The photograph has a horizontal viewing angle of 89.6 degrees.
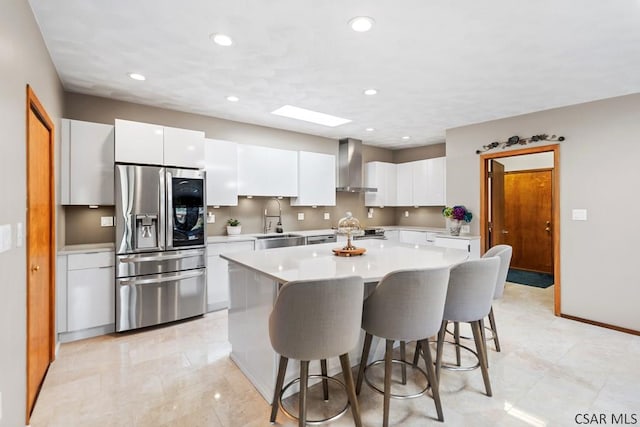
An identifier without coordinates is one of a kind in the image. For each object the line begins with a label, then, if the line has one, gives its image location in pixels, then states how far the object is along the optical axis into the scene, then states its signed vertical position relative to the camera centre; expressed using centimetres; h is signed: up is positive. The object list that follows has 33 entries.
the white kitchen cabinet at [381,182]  625 +62
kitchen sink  438 -36
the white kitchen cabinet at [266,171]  449 +63
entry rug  537 -115
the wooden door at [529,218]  604 -10
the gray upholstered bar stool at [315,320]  160 -55
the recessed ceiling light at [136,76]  303 +133
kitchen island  208 -42
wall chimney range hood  582 +89
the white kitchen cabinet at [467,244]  469 -45
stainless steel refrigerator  333 -32
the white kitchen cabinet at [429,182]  572 +59
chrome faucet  501 -13
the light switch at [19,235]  173 -10
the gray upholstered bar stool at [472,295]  211 -55
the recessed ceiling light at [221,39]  235 +131
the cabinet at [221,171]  416 +57
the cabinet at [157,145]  338 +78
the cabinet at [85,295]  310 -79
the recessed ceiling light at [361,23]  213 +129
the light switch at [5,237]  146 -10
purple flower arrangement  479 -1
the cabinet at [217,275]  394 -75
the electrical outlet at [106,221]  371 -6
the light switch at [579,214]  376 -1
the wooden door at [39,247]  201 -23
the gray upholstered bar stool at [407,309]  180 -55
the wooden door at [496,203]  477 +16
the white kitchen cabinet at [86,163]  321 +54
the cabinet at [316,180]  511 +57
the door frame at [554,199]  396 +20
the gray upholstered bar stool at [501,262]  263 -40
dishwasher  484 -37
